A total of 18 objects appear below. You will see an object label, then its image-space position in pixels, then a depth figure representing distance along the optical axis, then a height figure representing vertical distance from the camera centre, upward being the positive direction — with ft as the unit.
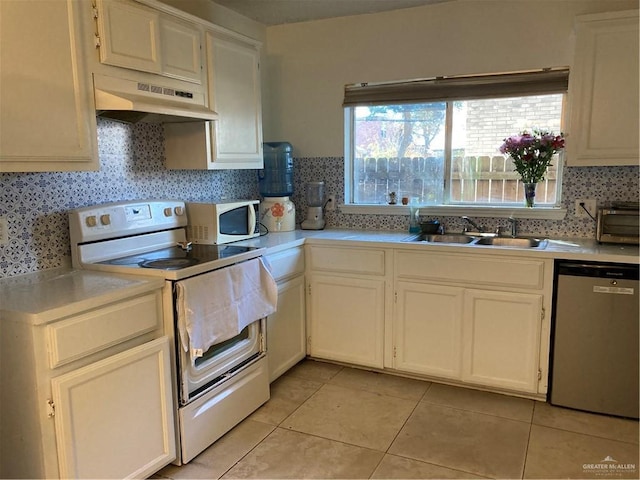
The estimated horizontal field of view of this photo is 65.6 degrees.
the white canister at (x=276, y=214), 11.32 -0.98
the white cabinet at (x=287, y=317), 9.61 -2.92
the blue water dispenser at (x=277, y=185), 11.34 -0.35
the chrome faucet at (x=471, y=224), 10.67 -1.19
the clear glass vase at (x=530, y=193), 10.09 -0.50
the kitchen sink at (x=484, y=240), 9.95 -1.46
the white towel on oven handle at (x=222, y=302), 6.95 -2.03
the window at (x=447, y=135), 10.25 +0.79
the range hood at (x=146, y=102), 6.90 +1.05
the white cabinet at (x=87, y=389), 5.48 -2.55
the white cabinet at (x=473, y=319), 8.84 -2.78
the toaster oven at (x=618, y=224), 8.91 -1.00
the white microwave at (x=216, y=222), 9.40 -0.97
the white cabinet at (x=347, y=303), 10.05 -2.75
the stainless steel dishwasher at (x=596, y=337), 8.20 -2.83
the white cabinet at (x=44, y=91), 5.88 +1.02
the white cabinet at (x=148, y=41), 6.98 +2.01
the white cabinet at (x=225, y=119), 9.25 +1.03
